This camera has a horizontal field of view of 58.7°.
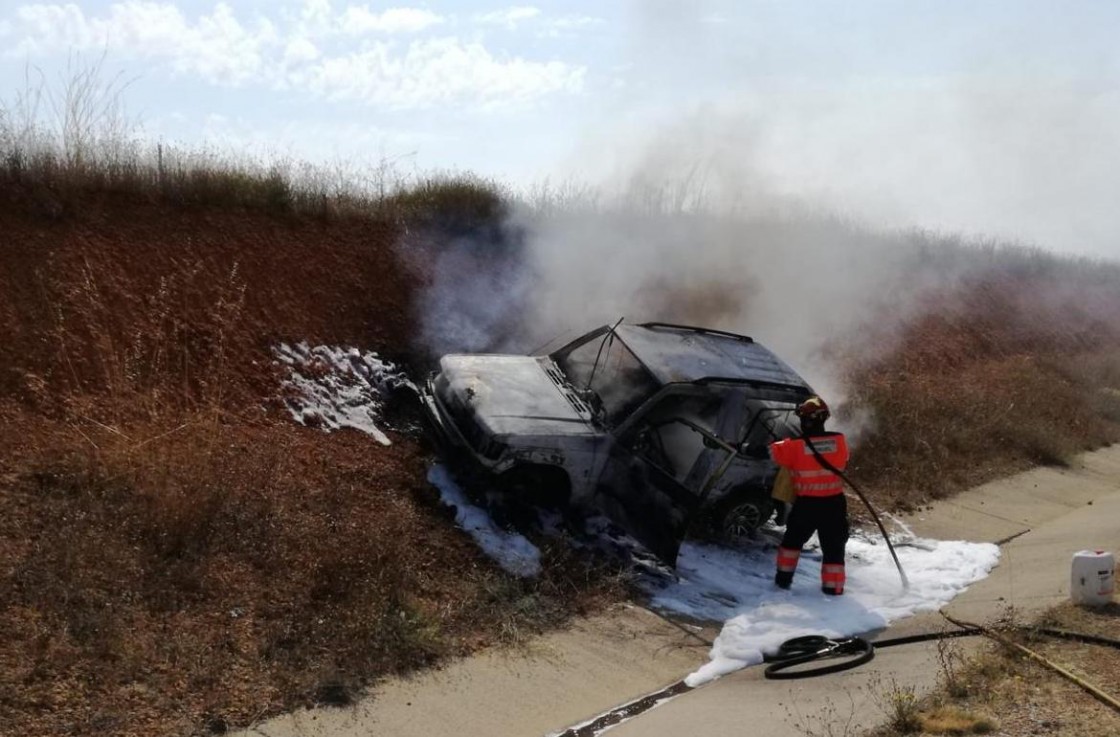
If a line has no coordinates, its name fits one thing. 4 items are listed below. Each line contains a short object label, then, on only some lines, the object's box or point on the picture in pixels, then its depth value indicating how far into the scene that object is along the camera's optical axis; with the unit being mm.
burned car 7645
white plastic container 6777
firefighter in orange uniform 7648
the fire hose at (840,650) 6043
